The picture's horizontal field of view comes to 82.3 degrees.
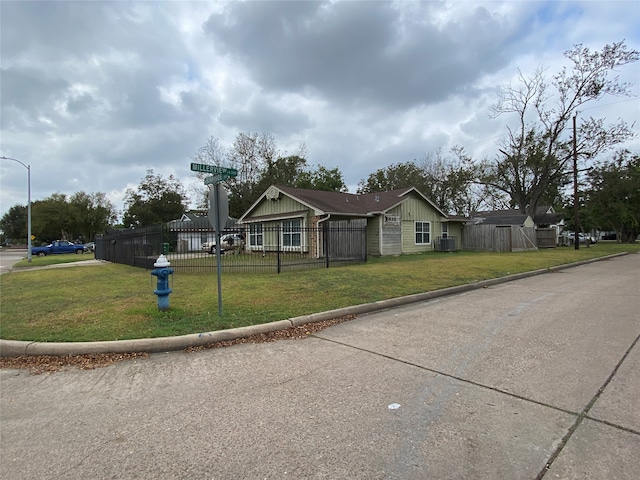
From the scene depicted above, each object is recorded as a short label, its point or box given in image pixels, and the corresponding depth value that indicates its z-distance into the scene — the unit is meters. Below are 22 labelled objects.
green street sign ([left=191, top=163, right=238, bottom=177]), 6.27
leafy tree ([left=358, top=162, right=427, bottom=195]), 48.72
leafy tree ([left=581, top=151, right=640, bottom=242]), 40.78
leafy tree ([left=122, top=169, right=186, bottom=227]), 55.32
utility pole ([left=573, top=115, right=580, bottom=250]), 27.08
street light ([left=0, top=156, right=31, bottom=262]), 27.54
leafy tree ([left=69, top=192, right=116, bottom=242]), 63.88
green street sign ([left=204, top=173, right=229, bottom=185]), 6.24
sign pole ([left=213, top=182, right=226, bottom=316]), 6.40
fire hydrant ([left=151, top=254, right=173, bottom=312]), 6.57
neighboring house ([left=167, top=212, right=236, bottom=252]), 13.97
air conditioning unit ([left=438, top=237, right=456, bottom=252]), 25.17
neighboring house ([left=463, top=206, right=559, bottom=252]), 26.28
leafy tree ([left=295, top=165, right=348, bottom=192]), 46.21
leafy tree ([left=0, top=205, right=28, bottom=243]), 90.56
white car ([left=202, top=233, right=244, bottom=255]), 24.55
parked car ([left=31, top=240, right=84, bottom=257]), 40.50
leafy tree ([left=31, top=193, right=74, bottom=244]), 59.75
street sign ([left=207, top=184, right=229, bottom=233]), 6.39
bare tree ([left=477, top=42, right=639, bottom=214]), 31.00
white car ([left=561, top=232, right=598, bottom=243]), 38.72
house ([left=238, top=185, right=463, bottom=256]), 20.59
